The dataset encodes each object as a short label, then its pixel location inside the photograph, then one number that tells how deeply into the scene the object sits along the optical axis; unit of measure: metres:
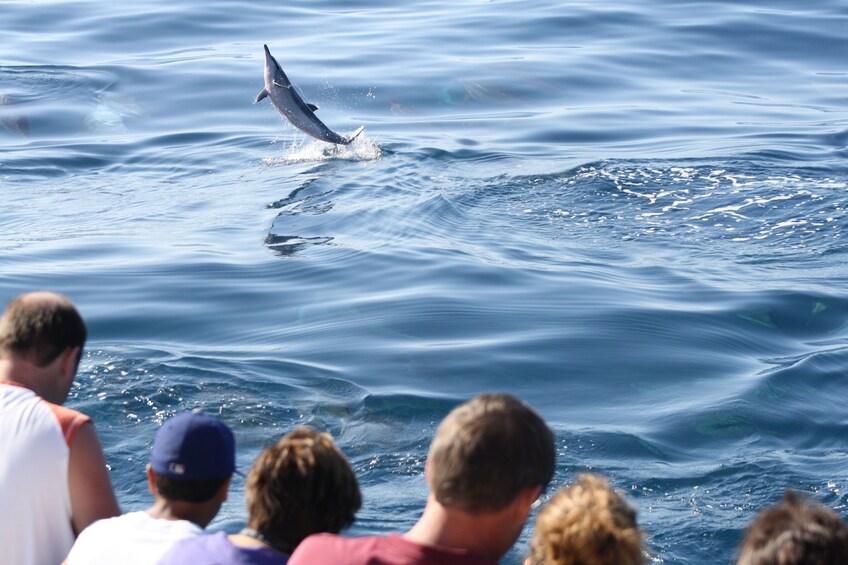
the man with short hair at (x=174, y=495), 7.29
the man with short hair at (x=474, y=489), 6.51
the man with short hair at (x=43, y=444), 7.87
